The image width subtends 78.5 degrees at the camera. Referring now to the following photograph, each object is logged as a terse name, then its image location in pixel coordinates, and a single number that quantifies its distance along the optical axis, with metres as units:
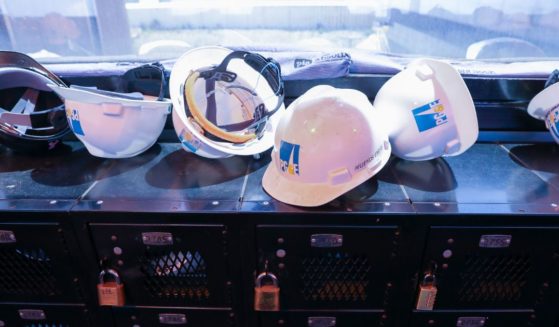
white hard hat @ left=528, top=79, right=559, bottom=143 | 0.98
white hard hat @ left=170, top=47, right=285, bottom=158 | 0.90
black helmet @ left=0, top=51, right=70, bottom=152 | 1.00
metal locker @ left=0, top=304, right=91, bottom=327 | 0.89
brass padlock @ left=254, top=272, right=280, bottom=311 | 0.83
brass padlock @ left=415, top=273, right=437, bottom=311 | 0.82
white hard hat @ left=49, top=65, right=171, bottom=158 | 0.87
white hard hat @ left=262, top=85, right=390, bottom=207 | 0.77
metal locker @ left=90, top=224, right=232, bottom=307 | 0.79
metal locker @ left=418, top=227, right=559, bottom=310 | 0.78
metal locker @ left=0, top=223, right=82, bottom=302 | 0.80
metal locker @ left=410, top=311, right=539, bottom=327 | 0.88
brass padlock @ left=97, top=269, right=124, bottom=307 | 0.83
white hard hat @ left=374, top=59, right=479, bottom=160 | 0.84
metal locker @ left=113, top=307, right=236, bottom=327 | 0.89
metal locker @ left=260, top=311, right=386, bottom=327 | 0.89
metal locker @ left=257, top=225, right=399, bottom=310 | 0.79
